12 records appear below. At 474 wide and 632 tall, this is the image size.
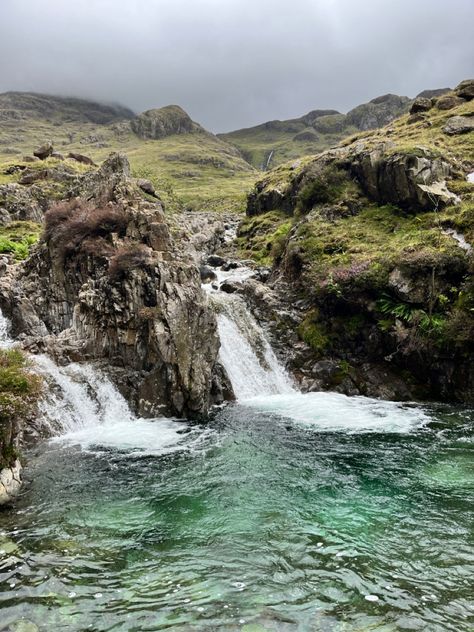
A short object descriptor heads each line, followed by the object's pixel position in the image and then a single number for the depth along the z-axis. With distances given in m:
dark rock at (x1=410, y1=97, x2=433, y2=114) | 78.69
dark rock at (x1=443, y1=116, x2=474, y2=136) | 64.25
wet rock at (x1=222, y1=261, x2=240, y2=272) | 59.64
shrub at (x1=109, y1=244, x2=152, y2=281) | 31.88
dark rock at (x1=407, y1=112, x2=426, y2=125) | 75.32
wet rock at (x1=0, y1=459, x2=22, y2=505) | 17.14
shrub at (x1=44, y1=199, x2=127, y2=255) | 36.59
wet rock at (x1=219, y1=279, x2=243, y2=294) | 45.09
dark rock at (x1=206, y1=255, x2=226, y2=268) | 61.78
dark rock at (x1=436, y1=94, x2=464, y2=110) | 75.12
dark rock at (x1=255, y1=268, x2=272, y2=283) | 52.44
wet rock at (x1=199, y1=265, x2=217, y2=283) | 52.80
